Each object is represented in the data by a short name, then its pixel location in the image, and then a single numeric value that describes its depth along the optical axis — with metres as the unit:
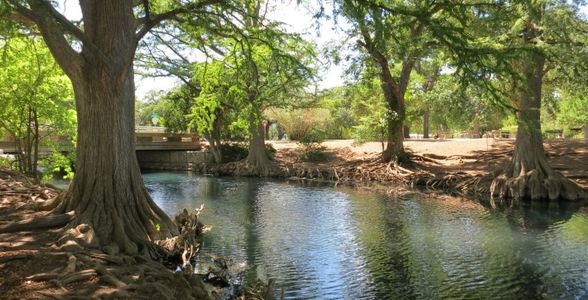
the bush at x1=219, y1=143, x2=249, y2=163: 35.25
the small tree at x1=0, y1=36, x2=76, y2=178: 12.72
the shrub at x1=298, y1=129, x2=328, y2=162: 32.88
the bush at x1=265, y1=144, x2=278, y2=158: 33.88
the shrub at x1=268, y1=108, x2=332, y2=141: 37.37
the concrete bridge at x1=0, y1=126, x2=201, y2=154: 36.53
